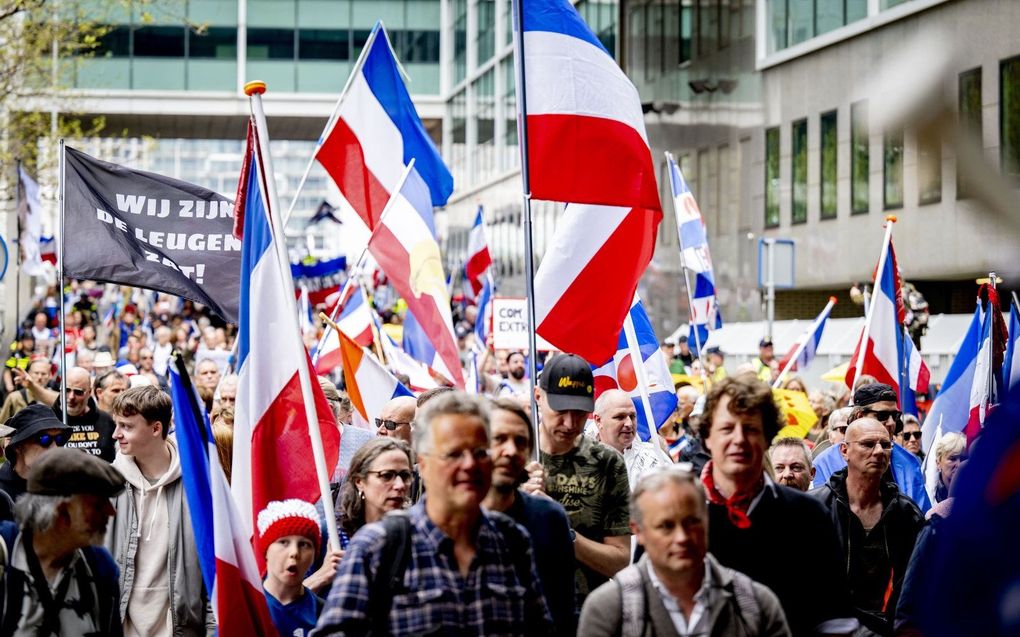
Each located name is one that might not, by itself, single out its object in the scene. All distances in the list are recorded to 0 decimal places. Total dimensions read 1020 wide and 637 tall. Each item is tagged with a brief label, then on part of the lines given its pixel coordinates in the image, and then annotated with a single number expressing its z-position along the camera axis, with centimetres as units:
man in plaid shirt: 385
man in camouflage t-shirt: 573
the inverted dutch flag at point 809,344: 1717
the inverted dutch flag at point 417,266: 1120
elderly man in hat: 456
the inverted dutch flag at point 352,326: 1272
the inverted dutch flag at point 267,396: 636
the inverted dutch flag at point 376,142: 1146
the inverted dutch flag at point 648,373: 1074
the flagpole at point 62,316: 845
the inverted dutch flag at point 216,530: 553
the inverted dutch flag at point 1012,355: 1073
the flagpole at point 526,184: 674
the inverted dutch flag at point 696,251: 1587
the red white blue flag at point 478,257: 2134
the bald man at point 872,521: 632
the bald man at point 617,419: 722
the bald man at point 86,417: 948
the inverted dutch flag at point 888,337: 1185
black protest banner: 916
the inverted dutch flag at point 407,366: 1259
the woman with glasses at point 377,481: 554
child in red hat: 551
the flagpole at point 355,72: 1133
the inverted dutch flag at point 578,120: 771
